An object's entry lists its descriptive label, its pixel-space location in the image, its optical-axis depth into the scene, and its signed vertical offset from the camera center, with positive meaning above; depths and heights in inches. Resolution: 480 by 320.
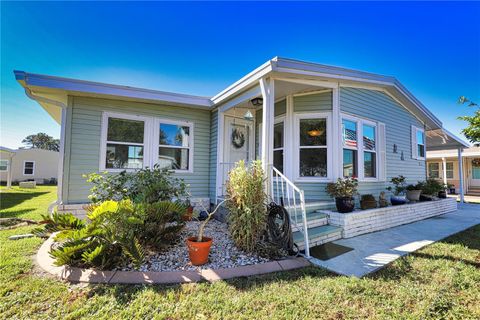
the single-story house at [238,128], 200.2 +46.3
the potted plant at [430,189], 284.8 -18.0
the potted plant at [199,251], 122.6 -42.0
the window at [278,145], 235.6 +29.3
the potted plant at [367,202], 217.0 -26.6
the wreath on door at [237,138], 270.5 +40.8
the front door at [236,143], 259.9 +35.5
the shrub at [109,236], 107.8 -32.9
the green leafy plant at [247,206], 139.5 -20.8
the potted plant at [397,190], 245.4 -18.0
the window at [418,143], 323.6 +46.3
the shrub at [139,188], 156.3 -11.7
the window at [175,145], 244.1 +29.5
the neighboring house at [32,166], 835.3 +18.1
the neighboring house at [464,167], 575.5 +21.9
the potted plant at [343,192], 191.2 -15.9
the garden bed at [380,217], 182.4 -39.4
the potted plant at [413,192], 275.6 -21.2
